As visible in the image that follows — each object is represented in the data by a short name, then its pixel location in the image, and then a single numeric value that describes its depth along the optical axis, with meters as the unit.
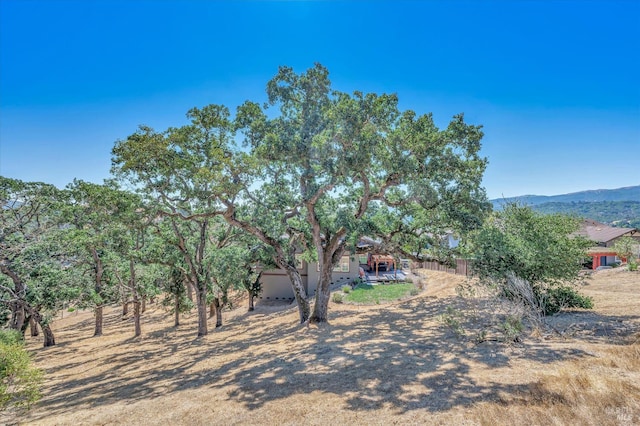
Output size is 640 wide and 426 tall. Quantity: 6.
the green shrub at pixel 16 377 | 5.85
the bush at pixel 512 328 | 7.96
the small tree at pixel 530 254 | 9.43
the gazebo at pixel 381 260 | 25.94
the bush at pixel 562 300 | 10.73
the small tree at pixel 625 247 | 25.34
